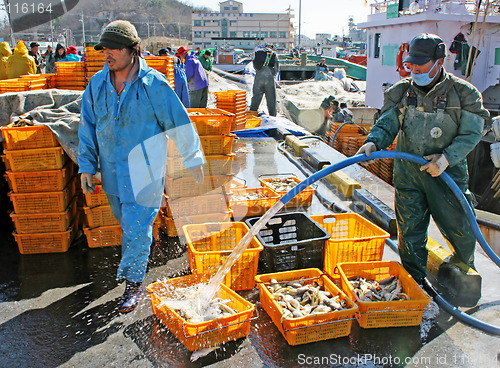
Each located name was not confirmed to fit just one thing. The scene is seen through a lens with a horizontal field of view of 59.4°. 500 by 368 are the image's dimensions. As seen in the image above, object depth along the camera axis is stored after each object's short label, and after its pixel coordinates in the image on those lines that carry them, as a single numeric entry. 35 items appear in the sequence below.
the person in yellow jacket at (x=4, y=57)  11.15
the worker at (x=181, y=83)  8.94
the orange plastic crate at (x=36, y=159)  4.30
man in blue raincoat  3.46
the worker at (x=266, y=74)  11.95
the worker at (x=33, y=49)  15.80
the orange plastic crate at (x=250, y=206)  5.15
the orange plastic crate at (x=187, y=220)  4.77
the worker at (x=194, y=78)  10.73
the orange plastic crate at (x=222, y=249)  3.69
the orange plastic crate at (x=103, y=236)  4.56
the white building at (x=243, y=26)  89.75
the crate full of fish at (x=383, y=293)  3.26
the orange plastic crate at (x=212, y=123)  5.01
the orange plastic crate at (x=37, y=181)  4.35
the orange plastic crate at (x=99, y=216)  4.51
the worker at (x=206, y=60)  15.36
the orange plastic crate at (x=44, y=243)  4.46
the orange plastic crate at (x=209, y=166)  4.77
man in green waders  3.51
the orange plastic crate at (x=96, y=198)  4.48
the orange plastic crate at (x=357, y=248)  3.96
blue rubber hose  3.50
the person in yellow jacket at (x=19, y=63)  10.56
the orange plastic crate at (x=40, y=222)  4.42
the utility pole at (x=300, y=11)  59.81
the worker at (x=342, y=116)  12.15
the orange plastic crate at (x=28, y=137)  4.23
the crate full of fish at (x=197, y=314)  2.97
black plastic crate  3.85
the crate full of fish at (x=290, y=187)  5.57
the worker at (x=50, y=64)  13.68
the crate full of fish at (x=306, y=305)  3.06
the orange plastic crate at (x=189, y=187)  4.77
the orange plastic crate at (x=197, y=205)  4.77
